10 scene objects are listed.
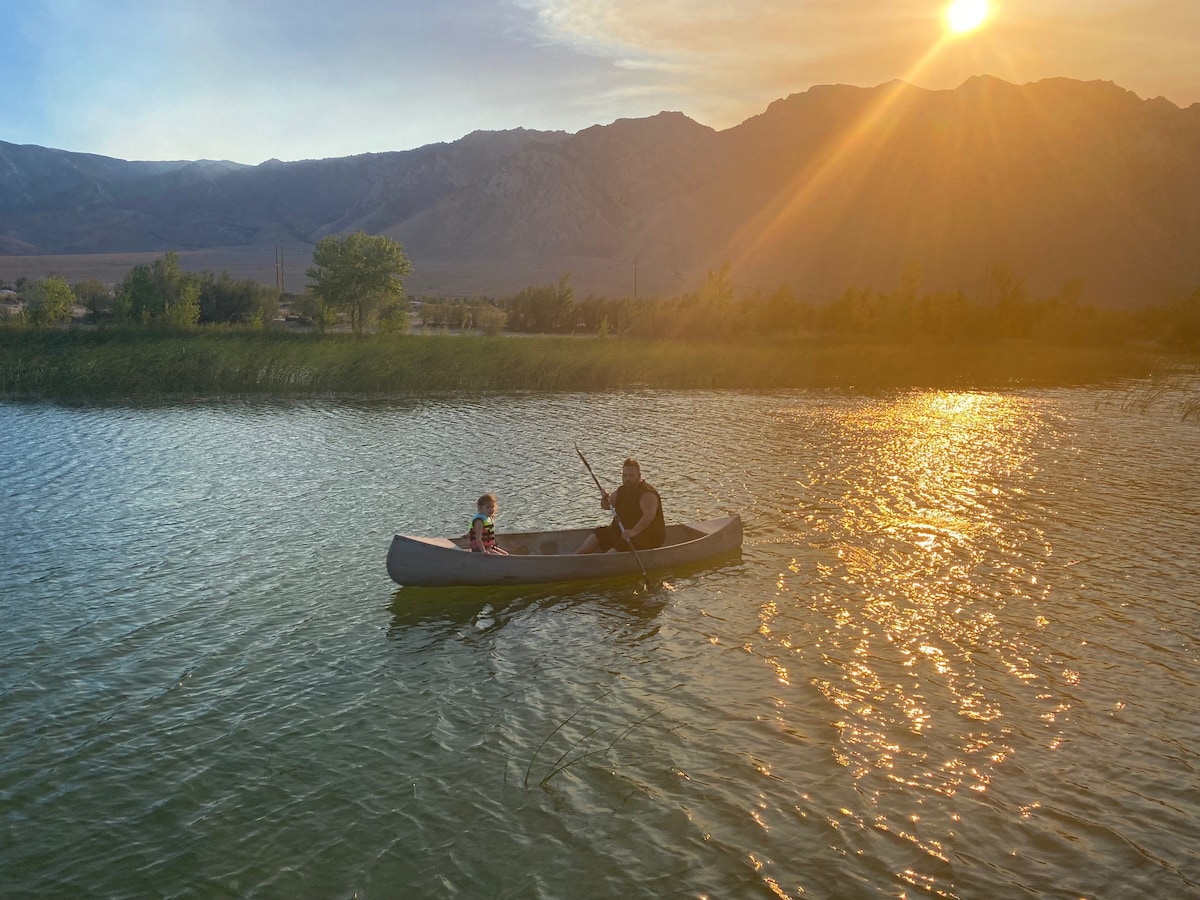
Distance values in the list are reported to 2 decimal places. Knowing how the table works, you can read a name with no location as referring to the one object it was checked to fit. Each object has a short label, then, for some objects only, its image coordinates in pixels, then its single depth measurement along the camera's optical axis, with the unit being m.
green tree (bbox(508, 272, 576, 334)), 78.25
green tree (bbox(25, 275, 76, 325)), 53.03
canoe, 14.12
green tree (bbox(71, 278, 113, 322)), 66.44
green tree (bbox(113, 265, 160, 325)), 52.94
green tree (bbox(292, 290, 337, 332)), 57.62
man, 15.90
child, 14.65
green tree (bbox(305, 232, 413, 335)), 58.97
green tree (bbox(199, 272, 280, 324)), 69.81
